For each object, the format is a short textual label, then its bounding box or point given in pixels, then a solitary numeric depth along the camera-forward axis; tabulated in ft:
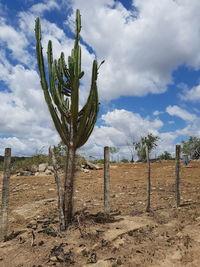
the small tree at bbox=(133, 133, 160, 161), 99.58
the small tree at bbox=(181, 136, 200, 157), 100.57
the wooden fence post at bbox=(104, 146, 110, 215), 15.33
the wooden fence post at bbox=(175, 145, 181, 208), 18.37
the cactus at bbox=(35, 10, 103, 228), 14.52
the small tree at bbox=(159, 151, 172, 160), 98.26
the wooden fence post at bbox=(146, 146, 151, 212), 17.19
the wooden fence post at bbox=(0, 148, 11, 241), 13.29
